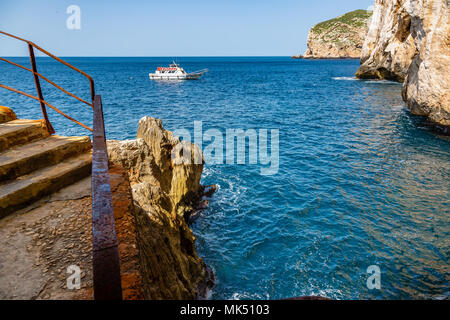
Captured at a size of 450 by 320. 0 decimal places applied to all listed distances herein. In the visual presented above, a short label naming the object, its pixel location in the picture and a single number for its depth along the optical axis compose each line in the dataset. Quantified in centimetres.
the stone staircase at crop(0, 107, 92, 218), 402
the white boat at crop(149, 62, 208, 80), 7438
